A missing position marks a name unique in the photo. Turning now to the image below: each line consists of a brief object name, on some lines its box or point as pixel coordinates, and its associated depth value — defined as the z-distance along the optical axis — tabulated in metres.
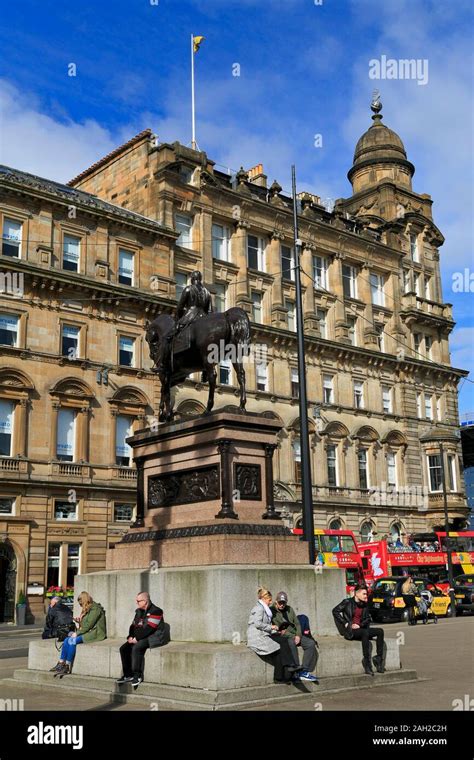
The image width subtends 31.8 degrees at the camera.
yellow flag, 51.22
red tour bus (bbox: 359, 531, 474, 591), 44.31
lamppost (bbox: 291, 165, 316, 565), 20.92
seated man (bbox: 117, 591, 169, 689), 12.81
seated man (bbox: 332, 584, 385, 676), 13.84
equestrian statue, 16.14
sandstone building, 39.16
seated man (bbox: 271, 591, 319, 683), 12.59
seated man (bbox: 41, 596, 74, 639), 18.22
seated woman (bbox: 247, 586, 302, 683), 12.12
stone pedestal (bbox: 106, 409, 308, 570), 14.07
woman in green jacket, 14.34
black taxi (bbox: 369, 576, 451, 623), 37.19
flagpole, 51.44
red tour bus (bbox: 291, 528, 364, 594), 43.31
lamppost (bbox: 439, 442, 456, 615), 41.12
